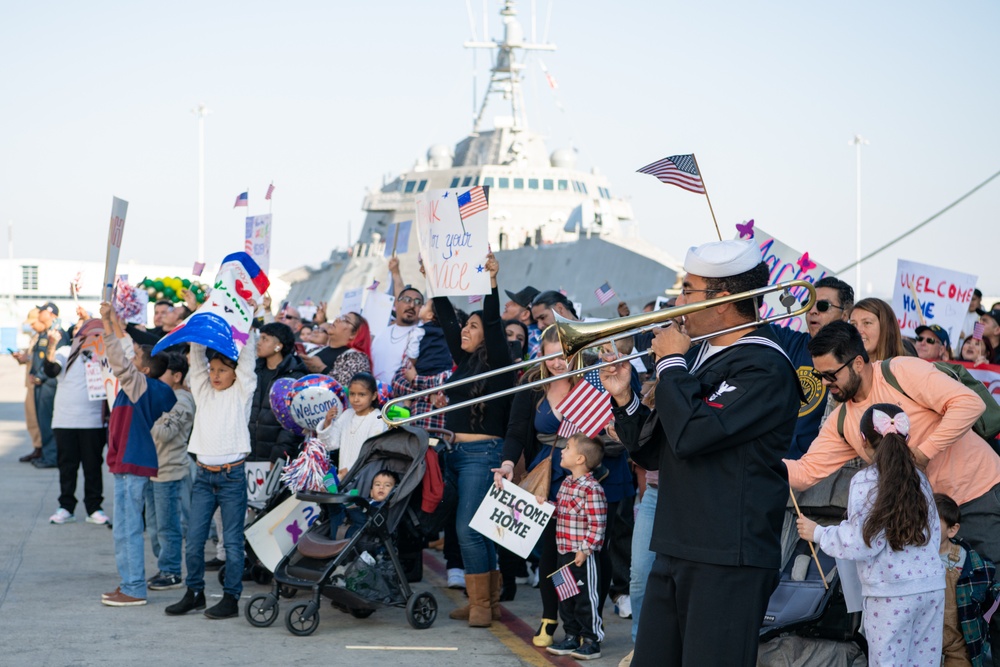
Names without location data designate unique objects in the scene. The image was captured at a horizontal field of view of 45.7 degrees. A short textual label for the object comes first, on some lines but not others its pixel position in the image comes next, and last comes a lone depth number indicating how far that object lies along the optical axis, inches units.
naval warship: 1298.0
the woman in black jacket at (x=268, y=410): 361.4
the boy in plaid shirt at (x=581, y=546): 271.4
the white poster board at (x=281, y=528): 331.0
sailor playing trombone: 152.2
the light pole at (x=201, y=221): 2149.4
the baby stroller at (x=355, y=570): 292.0
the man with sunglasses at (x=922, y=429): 213.3
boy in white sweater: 311.0
